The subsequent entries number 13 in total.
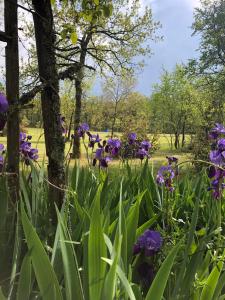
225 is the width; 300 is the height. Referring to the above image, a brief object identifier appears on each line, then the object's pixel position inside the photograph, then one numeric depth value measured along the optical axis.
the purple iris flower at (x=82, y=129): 2.73
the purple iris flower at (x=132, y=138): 3.06
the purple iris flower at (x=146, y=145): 2.97
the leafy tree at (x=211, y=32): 12.09
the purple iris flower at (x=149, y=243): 0.97
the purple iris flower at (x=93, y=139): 2.82
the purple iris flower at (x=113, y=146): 2.73
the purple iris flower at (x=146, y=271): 1.00
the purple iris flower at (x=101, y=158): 2.56
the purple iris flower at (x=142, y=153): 2.88
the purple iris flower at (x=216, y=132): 2.31
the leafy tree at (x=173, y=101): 23.95
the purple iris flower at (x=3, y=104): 0.90
